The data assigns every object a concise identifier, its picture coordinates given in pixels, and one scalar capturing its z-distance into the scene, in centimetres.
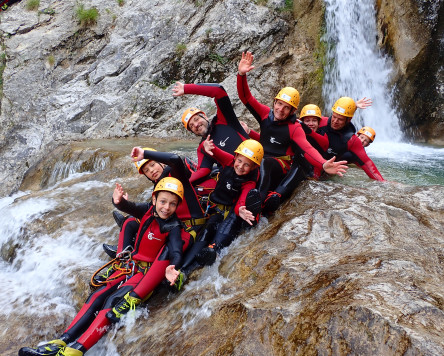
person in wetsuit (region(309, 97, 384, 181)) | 474
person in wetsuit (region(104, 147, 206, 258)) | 360
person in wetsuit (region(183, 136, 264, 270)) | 348
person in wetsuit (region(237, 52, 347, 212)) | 402
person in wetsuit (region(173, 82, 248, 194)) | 429
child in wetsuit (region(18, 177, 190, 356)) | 289
